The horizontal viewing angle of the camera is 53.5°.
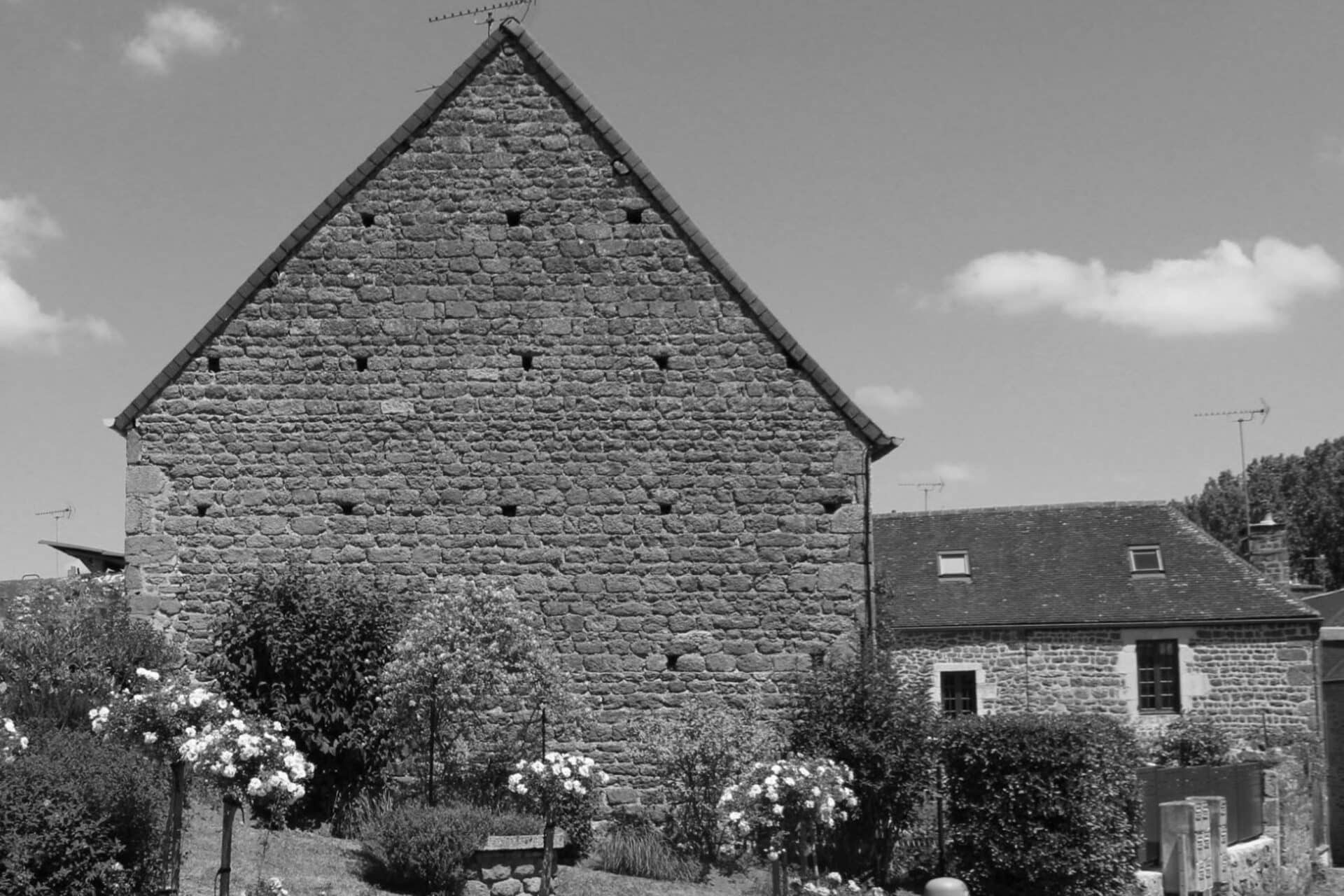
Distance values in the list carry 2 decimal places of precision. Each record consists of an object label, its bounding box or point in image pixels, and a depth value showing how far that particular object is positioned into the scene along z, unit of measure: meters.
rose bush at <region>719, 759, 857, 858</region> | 10.20
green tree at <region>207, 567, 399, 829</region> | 12.58
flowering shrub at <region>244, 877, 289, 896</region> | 9.26
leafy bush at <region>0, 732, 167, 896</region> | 8.47
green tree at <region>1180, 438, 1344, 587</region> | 53.62
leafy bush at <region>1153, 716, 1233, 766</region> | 19.88
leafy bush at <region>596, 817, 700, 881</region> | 12.02
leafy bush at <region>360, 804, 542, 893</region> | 10.66
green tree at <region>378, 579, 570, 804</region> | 12.23
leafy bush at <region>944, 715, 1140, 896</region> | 12.63
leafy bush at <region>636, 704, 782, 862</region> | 12.63
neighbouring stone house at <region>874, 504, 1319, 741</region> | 23.05
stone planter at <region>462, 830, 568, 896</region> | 10.86
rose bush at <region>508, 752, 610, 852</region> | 10.68
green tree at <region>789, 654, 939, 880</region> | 12.56
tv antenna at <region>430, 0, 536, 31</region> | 14.42
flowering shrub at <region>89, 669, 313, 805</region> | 8.75
